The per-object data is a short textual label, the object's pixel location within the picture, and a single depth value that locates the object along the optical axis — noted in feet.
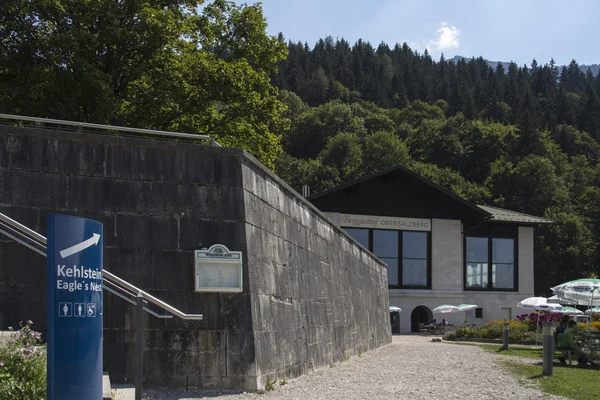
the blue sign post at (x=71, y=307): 21.89
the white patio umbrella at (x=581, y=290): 86.79
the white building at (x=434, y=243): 170.19
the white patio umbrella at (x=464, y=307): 156.56
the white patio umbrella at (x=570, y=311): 115.57
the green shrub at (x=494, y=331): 107.55
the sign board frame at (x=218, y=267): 36.91
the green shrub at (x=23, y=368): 25.62
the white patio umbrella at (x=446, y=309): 159.33
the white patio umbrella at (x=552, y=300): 114.69
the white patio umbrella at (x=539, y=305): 105.09
